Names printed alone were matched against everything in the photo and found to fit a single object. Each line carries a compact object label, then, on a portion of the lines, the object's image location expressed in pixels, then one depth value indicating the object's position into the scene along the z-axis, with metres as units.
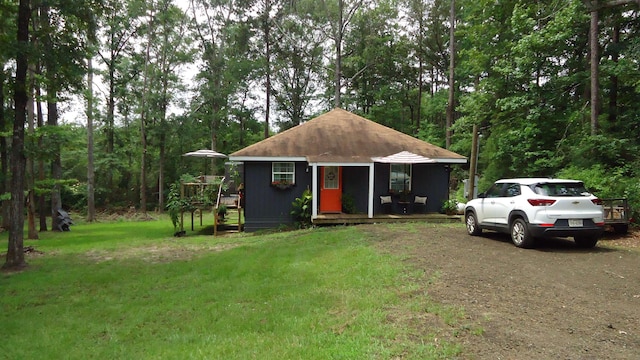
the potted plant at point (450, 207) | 14.16
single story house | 13.77
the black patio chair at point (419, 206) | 14.38
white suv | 7.30
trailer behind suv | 9.15
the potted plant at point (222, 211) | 14.69
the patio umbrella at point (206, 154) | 17.48
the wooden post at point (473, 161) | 17.75
